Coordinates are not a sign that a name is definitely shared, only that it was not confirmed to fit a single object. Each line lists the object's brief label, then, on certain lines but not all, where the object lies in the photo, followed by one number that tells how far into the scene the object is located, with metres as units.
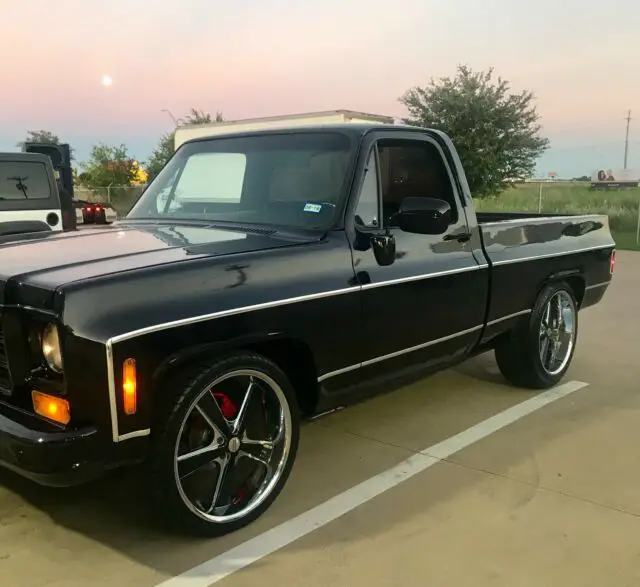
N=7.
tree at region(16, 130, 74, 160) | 51.22
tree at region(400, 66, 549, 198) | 26.66
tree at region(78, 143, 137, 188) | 39.16
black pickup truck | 2.66
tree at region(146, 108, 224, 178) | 40.19
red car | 14.87
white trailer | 14.39
